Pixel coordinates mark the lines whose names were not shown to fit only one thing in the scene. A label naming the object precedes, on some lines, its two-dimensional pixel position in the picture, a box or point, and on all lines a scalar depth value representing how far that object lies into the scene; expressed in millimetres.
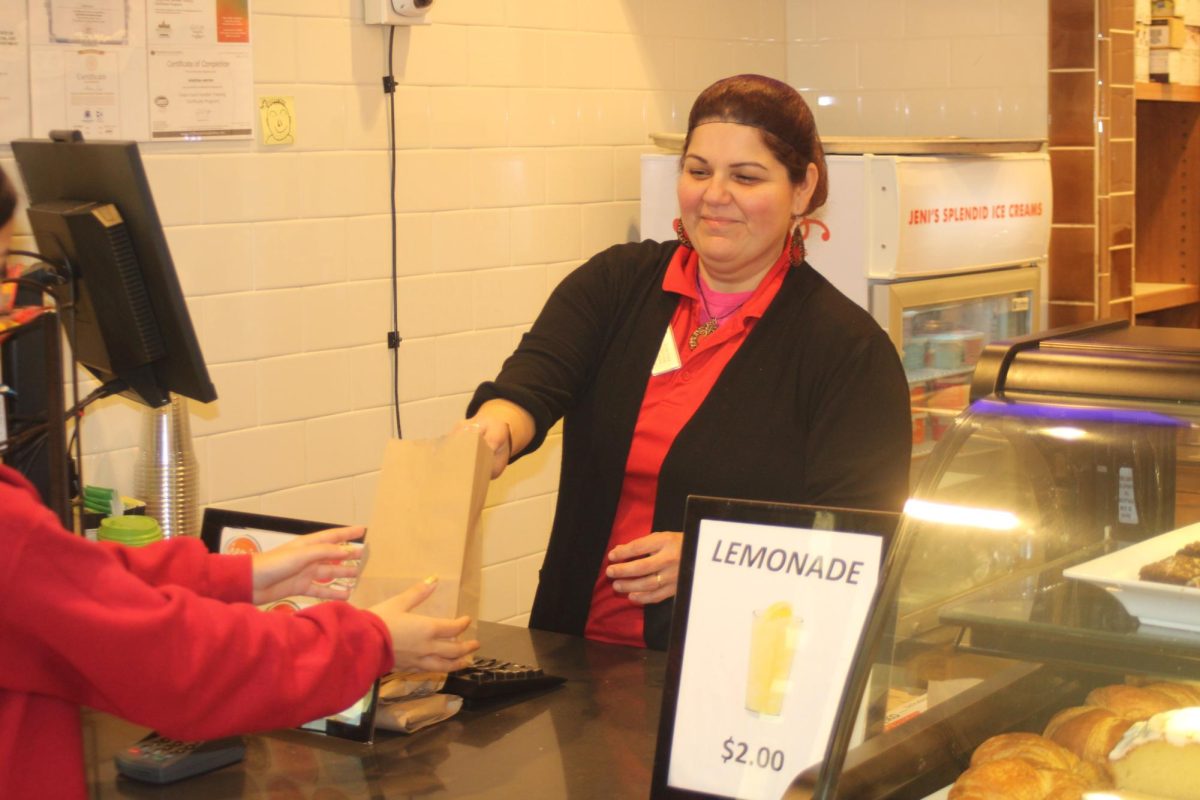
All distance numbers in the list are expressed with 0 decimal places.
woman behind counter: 2152
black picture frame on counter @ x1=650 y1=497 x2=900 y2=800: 1473
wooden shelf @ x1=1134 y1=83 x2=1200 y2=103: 4733
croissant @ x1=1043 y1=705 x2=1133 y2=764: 1392
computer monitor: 1856
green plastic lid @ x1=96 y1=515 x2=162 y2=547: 2314
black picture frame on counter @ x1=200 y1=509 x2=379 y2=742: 1752
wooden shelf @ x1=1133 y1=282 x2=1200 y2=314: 4949
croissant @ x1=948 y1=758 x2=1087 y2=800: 1322
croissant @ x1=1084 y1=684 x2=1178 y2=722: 1395
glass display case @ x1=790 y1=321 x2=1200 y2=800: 1375
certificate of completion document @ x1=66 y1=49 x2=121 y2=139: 2971
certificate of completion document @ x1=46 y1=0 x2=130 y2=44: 2932
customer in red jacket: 1331
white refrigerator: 3738
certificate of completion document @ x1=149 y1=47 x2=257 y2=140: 3133
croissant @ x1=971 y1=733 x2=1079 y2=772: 1375
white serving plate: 1396
